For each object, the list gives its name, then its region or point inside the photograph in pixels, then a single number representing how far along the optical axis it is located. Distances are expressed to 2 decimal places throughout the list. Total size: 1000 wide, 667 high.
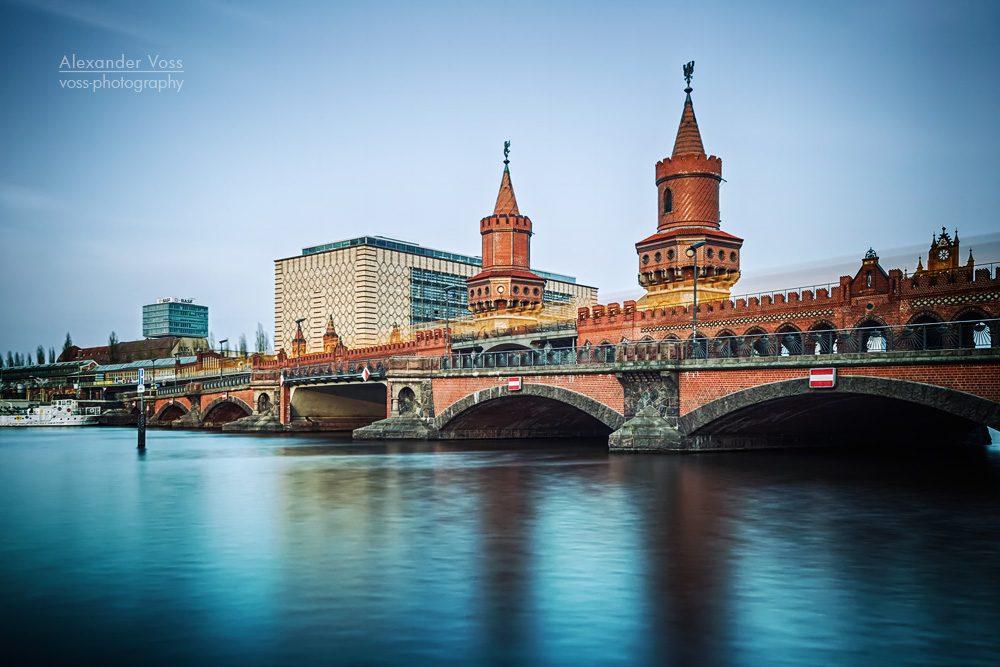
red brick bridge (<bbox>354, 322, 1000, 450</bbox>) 24.75
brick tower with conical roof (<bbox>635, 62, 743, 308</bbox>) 62.38
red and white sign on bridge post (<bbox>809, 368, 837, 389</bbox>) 26.94
